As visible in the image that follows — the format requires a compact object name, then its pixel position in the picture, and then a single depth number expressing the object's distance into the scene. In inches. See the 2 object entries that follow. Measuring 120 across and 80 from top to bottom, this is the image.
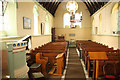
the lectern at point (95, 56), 125.2
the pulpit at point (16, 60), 63.9
